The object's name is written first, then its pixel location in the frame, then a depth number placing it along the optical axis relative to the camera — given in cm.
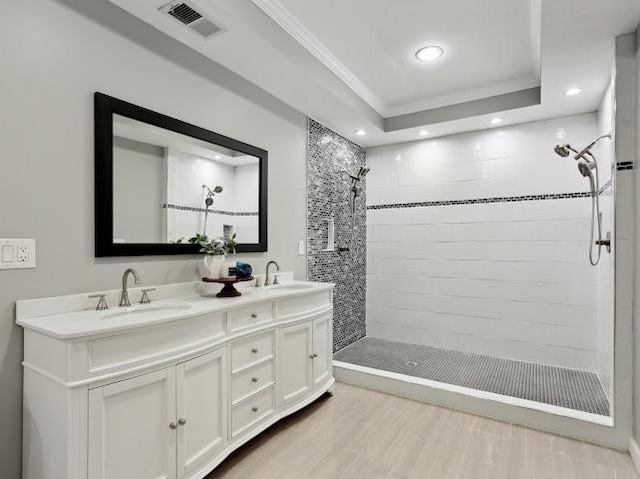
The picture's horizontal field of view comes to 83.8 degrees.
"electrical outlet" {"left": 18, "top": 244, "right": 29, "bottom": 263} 143
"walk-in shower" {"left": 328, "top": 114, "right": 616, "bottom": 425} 266
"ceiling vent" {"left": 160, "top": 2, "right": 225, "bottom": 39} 174
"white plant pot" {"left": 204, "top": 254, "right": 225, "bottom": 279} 212
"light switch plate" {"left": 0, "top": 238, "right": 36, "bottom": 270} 139
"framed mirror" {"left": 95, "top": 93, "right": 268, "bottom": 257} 172
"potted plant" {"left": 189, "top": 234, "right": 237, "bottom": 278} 212
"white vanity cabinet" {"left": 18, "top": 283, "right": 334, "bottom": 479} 126
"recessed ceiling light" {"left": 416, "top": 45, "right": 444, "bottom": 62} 249
